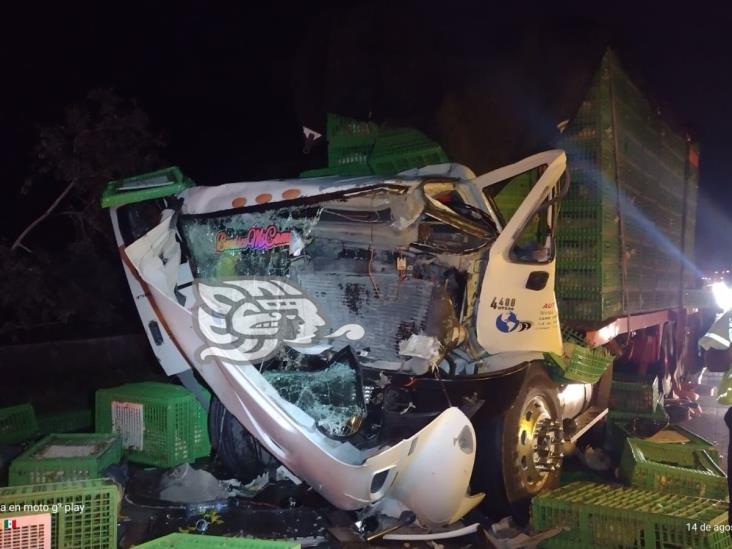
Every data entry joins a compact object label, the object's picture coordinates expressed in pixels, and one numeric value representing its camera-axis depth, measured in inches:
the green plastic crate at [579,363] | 196.7
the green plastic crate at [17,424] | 225.0
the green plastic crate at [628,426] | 244.7
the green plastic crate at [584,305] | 220.4
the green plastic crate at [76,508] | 126.8
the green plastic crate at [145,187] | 159.2
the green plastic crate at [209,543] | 104.7
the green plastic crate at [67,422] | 256.1
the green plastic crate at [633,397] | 273.1
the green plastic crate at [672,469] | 175.8
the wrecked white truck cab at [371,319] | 146.9
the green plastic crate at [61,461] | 169.0
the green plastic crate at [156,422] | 201.3
